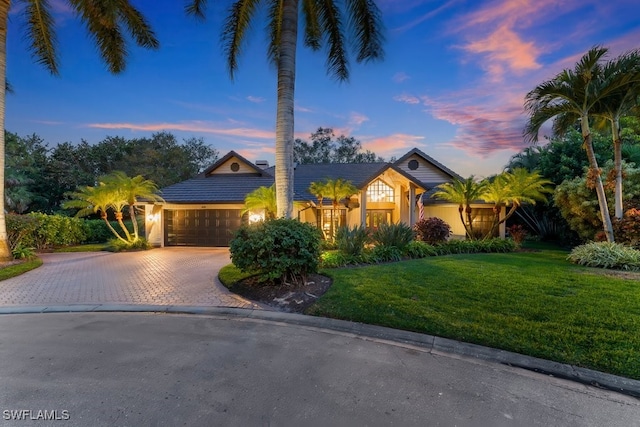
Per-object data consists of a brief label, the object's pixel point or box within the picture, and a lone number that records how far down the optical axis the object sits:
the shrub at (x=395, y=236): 11.72
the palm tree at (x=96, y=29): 10.70
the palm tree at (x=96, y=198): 14.35
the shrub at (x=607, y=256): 8.94
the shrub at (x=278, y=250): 6.84
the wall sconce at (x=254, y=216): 15.62
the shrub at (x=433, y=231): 13.59
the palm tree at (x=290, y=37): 8.23
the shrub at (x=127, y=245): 14.96
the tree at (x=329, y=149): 43.41
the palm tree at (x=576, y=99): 9.85
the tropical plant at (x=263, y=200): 12.53
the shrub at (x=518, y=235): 14.77
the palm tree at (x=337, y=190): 14.12
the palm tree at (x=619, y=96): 9.45
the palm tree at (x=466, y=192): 14.38
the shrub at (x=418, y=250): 11.74
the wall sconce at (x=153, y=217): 17.00
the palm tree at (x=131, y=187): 14.63
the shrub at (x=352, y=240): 10.55
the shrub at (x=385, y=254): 10.66
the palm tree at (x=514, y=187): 13.62
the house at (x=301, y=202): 16.75
